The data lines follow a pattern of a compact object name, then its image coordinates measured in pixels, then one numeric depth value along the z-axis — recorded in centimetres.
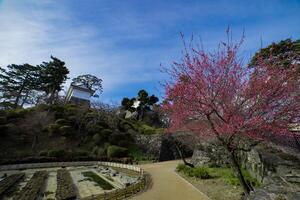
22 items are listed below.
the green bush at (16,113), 2935
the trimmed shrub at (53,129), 2831
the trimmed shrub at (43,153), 2313
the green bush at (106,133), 2897
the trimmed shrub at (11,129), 2660
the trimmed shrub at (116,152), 2467
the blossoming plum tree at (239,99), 745
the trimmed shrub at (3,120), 2725
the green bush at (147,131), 3161
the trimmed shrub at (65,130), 2842
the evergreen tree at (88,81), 5291
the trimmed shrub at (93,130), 2972
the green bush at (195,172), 1291
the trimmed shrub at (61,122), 3003
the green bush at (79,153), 2433
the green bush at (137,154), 2543
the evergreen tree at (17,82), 3619
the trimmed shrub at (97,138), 2821
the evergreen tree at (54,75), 3497
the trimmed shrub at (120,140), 2793
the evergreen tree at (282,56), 831
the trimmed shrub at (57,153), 2314
